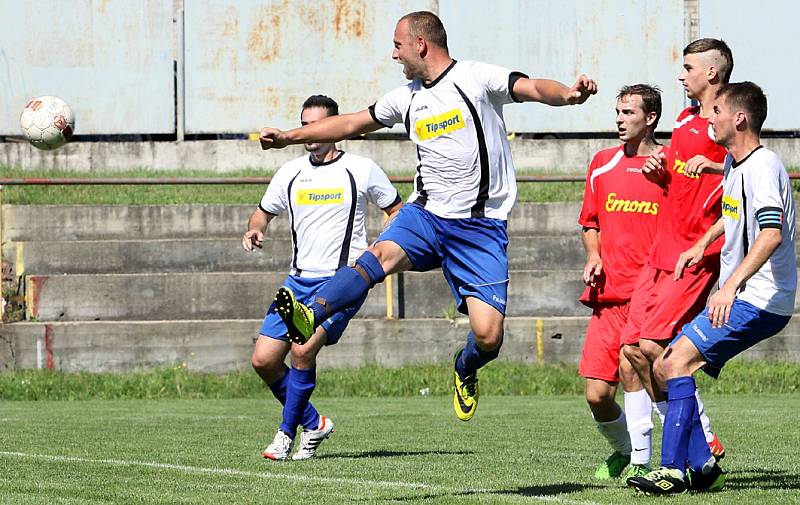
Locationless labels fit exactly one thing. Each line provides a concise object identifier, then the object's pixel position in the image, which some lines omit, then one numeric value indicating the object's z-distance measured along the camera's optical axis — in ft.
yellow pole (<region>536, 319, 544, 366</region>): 111.45
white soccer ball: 79.00
